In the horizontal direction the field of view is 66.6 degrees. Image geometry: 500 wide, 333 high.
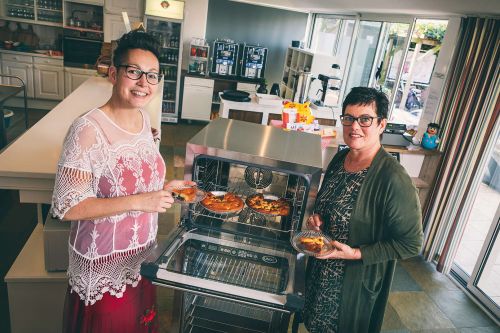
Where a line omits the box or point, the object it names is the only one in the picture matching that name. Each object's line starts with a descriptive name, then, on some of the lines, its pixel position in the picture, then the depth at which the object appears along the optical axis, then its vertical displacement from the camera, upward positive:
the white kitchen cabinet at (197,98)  6.93 -1.01
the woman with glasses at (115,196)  1.30 -0.57
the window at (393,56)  4.53 +0.16
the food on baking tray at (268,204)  1.77 -0.70
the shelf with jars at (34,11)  6.43 +0.08
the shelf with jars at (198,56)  6.87 -0.28
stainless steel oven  1.43 -0.83
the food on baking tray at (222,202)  1.72 -0.70
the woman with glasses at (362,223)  1.55 -0.64
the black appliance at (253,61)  7.35 -0.23
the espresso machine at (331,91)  5.04 -0.41
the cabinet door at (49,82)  6.56 -1.05
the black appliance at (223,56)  7.15 -0.21
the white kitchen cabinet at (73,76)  6.62 -0.90
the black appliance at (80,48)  6.51 -0.41
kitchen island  1.88 -1.24
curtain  3.14 -0.39
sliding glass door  3.13 -1.48
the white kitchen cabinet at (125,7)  6.38 +0.36
